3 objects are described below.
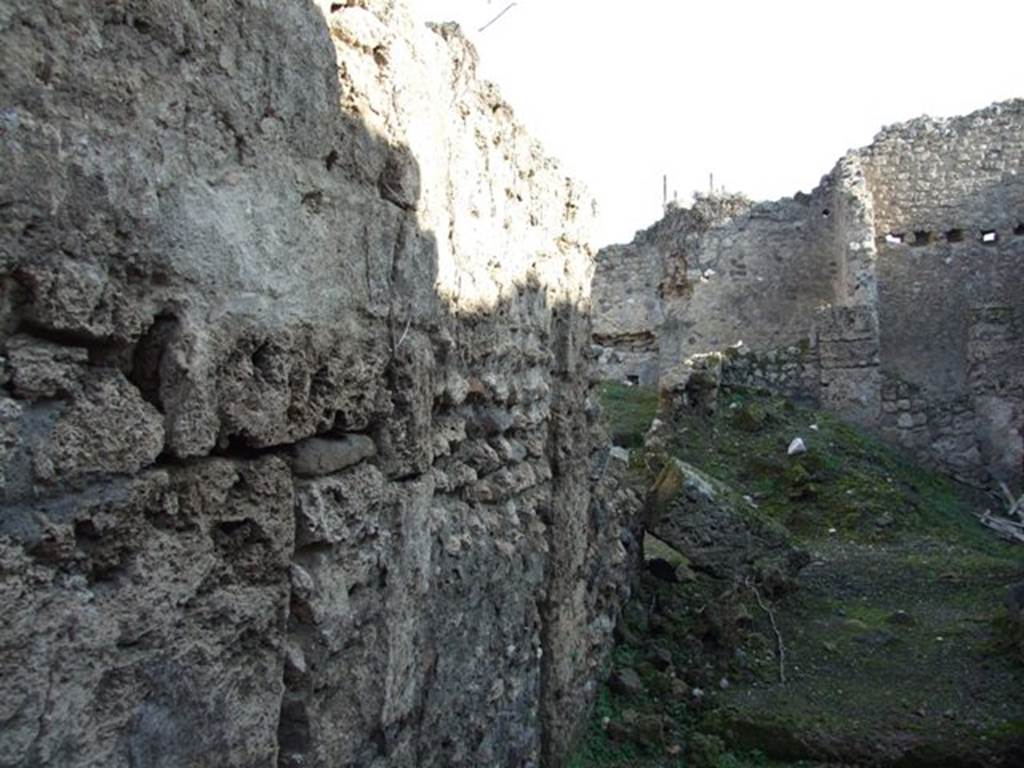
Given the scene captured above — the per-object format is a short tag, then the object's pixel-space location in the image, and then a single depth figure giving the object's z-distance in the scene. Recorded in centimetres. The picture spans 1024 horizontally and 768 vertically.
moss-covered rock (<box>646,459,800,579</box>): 601
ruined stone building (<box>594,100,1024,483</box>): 1149
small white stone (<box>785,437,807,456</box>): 916
